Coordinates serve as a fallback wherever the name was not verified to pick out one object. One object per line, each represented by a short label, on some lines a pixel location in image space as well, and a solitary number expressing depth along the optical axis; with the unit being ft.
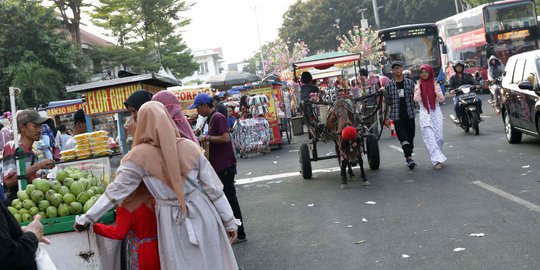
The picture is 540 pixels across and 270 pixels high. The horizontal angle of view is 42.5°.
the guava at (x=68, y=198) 16.85
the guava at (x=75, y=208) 16.75
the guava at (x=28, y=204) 16.63
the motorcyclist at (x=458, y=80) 57.47
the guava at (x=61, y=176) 17.87
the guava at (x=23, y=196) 16.88
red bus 98.94
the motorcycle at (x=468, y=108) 54.29
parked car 40.88
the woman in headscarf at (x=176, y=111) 17.61
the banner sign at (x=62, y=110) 85.10
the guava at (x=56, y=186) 17.31
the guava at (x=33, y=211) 16.44
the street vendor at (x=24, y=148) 21.47
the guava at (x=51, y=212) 16.48
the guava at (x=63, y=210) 16.60
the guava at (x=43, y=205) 16.65
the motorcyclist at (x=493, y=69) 77.41
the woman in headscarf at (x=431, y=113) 38.63
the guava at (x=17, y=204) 16.75
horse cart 35.86
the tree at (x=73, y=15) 129.08
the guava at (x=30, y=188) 16.93
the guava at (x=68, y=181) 17.46
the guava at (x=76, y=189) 17.20
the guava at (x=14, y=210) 16.53
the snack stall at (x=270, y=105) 66.92
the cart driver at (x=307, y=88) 44.93
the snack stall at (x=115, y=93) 35.68
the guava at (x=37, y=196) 16.78
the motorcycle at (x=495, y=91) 63.90
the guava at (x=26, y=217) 16.39
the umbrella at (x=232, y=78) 104.58
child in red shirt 15.26
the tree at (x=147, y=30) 152.66
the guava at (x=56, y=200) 16.70
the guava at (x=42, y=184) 17.04
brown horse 35.68
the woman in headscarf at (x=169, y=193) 14.82
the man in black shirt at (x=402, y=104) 39.58
